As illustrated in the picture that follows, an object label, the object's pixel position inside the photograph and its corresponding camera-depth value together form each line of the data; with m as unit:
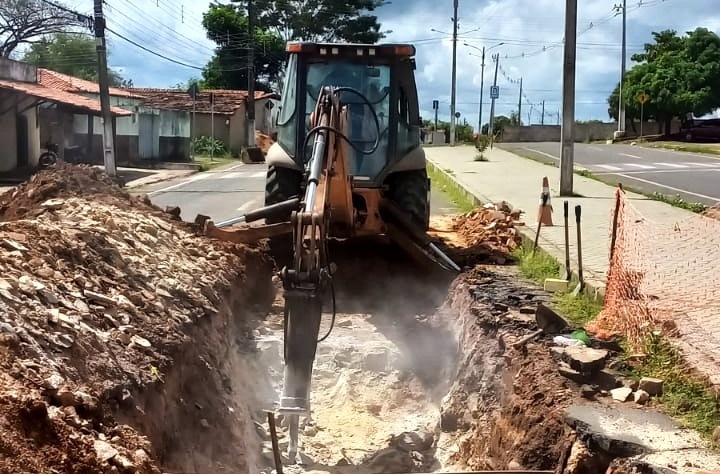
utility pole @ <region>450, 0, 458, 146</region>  50.19
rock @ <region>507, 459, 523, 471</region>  5.25
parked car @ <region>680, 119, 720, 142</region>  45.72
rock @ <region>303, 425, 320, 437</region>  6.97
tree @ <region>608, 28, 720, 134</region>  50.25
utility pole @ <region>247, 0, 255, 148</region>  45.94
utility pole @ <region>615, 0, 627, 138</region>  53.38
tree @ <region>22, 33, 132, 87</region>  64.25
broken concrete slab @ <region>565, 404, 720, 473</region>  4.41
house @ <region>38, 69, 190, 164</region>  32.91
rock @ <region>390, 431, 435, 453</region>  6.78
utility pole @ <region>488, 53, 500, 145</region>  54.72
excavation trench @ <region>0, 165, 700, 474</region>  4.57
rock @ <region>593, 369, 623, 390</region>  5.55
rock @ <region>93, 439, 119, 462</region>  4.11
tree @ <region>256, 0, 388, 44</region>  59.88
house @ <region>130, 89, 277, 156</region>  48.66
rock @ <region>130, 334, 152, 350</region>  5.72
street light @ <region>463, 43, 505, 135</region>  74.81
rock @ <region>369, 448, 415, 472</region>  6.43
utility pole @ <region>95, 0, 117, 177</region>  22.28
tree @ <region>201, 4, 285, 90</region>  59.06
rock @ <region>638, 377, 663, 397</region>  5.34
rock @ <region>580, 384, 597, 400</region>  5.38
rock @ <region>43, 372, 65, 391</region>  4.34
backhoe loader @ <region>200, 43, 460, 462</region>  9.47
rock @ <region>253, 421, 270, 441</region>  6.83
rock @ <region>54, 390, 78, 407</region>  4.32
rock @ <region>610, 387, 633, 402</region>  5.31
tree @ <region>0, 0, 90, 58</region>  46.12
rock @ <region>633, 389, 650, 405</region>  5.23
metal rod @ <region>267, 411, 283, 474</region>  4.86
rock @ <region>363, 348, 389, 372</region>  8.34
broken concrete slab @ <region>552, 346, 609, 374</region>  5.69
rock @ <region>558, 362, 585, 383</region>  5.66
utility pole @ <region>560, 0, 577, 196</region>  17.45
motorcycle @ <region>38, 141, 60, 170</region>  27.45
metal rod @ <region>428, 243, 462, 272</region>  9.81
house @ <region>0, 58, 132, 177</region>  26.16
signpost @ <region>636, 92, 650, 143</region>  49.96
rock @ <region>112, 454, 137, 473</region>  4.14
